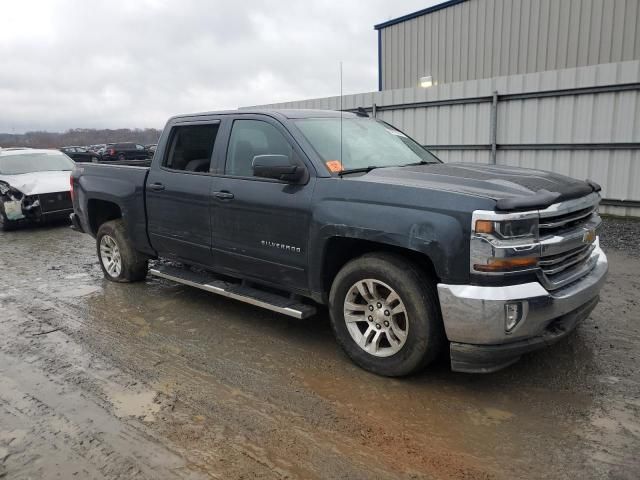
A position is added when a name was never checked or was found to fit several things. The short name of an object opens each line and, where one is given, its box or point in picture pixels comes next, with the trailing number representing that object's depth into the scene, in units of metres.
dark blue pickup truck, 3.17
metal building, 8.76
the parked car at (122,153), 31.12
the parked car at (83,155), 30.82
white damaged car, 10.46
